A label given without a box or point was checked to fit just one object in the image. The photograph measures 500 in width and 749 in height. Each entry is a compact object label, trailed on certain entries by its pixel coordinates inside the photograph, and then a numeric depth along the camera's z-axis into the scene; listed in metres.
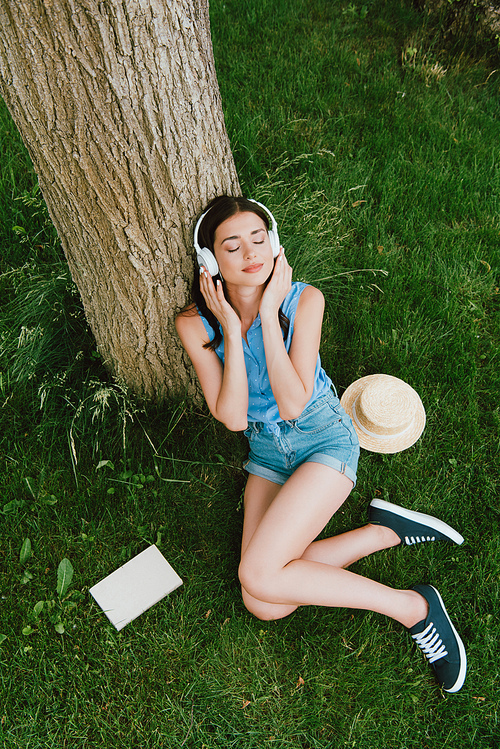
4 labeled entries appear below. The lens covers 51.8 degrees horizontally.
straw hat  3.13
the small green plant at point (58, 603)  2.68
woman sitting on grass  2.51
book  2.75
